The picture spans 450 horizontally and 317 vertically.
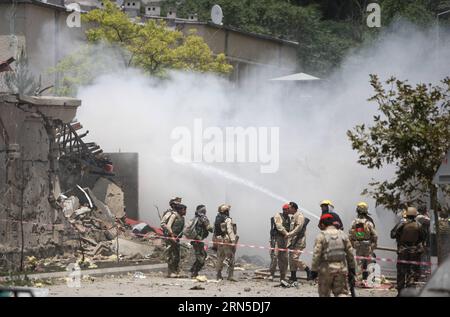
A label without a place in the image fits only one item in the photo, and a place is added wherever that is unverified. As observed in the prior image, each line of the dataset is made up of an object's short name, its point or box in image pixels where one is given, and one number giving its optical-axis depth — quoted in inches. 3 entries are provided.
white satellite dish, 2396.7
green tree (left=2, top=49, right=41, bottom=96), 1665.8
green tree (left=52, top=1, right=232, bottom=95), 1791.3
